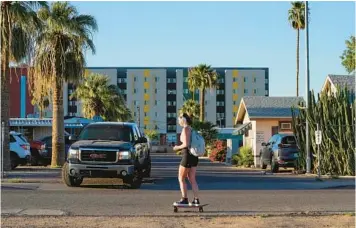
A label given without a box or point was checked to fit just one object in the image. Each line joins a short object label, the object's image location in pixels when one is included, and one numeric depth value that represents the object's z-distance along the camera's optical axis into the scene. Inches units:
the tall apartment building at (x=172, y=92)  4490.7
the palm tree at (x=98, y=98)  1998.0
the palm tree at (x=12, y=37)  873.5
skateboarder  456.9
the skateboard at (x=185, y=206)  448.1
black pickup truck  623.2
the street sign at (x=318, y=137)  867.4
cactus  914.7
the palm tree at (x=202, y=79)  2672.2
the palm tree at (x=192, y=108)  2972.4
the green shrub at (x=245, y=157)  1320.1
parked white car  1018.1
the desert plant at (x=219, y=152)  1733.5
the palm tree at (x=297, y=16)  2245.3
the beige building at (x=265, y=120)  1326.3
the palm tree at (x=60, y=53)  1076.5
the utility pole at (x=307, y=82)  946.7
